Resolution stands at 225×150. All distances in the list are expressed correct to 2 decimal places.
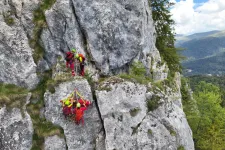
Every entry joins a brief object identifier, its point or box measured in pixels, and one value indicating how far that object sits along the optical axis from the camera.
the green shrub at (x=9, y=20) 19.22
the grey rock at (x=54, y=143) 16.87
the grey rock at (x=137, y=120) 17.22
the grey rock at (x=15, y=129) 15.68
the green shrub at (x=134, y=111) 17.94
